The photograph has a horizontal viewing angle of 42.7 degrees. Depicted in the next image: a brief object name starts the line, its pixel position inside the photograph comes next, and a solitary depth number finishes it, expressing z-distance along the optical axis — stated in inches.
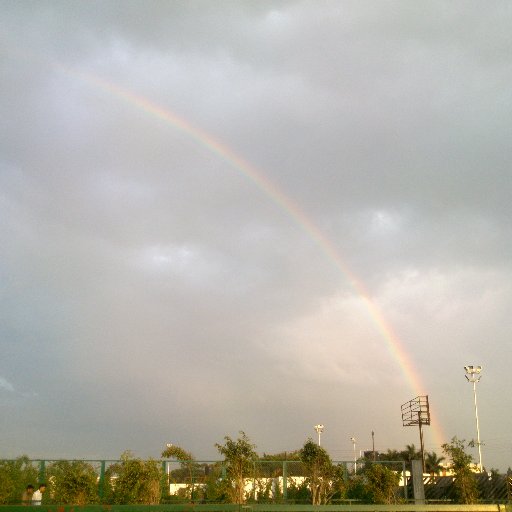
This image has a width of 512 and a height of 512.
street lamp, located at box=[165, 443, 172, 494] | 1037.5
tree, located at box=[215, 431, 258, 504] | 961.4
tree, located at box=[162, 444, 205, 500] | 1073.3
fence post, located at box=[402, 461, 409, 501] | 1166.3
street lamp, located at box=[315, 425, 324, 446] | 2681.6
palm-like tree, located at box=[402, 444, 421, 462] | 3316.9
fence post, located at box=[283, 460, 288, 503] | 1126.6
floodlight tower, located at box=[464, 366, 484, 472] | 2059.5
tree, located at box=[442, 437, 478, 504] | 1060.5
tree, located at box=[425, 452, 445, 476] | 3233.3
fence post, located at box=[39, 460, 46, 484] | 1019.4
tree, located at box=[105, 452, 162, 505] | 876.0
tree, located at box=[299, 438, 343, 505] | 1066.1
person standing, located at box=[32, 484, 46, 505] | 834.6
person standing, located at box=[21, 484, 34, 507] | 782.5
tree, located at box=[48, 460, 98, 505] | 799.1
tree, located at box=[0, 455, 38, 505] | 903.7
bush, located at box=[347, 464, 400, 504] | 1045.2
